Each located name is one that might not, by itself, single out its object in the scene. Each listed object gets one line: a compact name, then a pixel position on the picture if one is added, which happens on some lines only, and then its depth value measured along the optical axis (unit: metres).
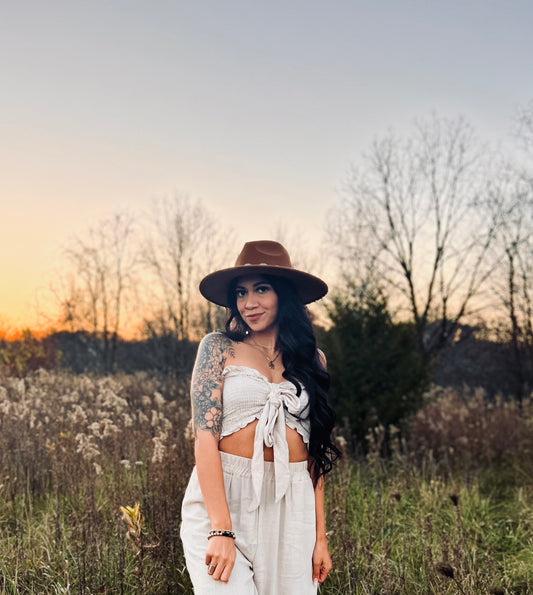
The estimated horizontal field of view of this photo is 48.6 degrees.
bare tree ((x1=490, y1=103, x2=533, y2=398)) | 18.59
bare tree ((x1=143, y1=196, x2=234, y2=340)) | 16.98
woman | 2.46
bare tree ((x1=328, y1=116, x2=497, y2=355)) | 20.53
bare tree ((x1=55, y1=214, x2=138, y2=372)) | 21.23
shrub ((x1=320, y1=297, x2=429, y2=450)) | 7.97
